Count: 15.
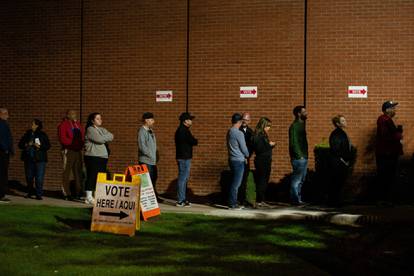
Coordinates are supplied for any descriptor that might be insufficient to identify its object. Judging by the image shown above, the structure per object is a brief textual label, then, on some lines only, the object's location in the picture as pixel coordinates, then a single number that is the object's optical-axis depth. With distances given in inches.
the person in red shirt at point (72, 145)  522.9
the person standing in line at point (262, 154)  491.8
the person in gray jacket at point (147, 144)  484.7
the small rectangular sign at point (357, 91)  549.6
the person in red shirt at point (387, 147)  475.8
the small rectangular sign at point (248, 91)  573.9
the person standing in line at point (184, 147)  491.5
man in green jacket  498.0
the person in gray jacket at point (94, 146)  486.0
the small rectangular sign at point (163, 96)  596.5
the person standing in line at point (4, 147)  486.6
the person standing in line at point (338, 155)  478.3
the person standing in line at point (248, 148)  503.2
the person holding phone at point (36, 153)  519.2
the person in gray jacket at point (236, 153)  476.1
